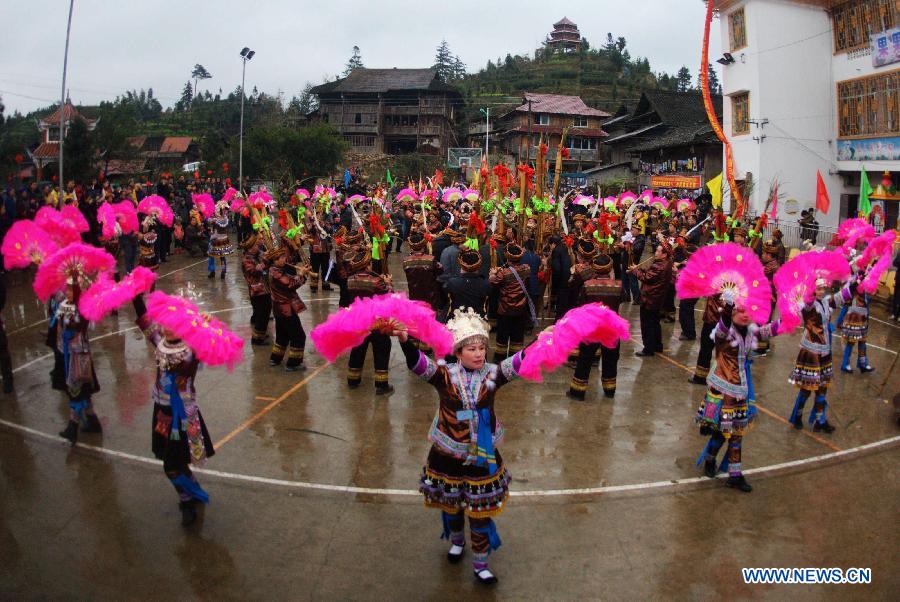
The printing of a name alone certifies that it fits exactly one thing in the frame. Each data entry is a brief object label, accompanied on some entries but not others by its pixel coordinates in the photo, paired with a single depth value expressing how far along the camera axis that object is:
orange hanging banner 21.86
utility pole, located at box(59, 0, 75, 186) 18.72
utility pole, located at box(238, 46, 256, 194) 31.45
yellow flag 16.19
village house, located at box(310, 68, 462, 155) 49.97
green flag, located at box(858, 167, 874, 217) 13.67
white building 23.31
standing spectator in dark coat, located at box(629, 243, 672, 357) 9.75
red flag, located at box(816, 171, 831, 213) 15.26
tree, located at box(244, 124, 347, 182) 36.78
